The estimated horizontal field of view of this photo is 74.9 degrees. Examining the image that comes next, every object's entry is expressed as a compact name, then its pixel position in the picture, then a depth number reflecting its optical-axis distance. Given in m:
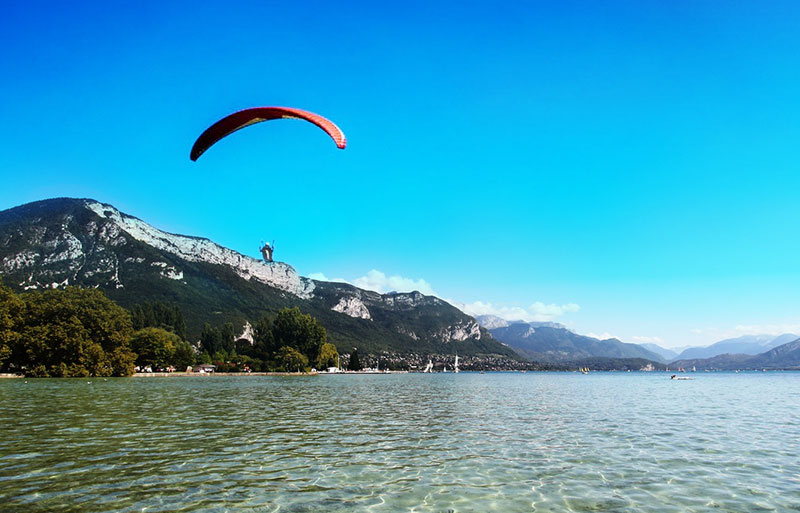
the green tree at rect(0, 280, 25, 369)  68.69
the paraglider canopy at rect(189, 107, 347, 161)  19.11
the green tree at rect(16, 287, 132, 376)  73.81
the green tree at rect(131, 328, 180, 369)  103.00
